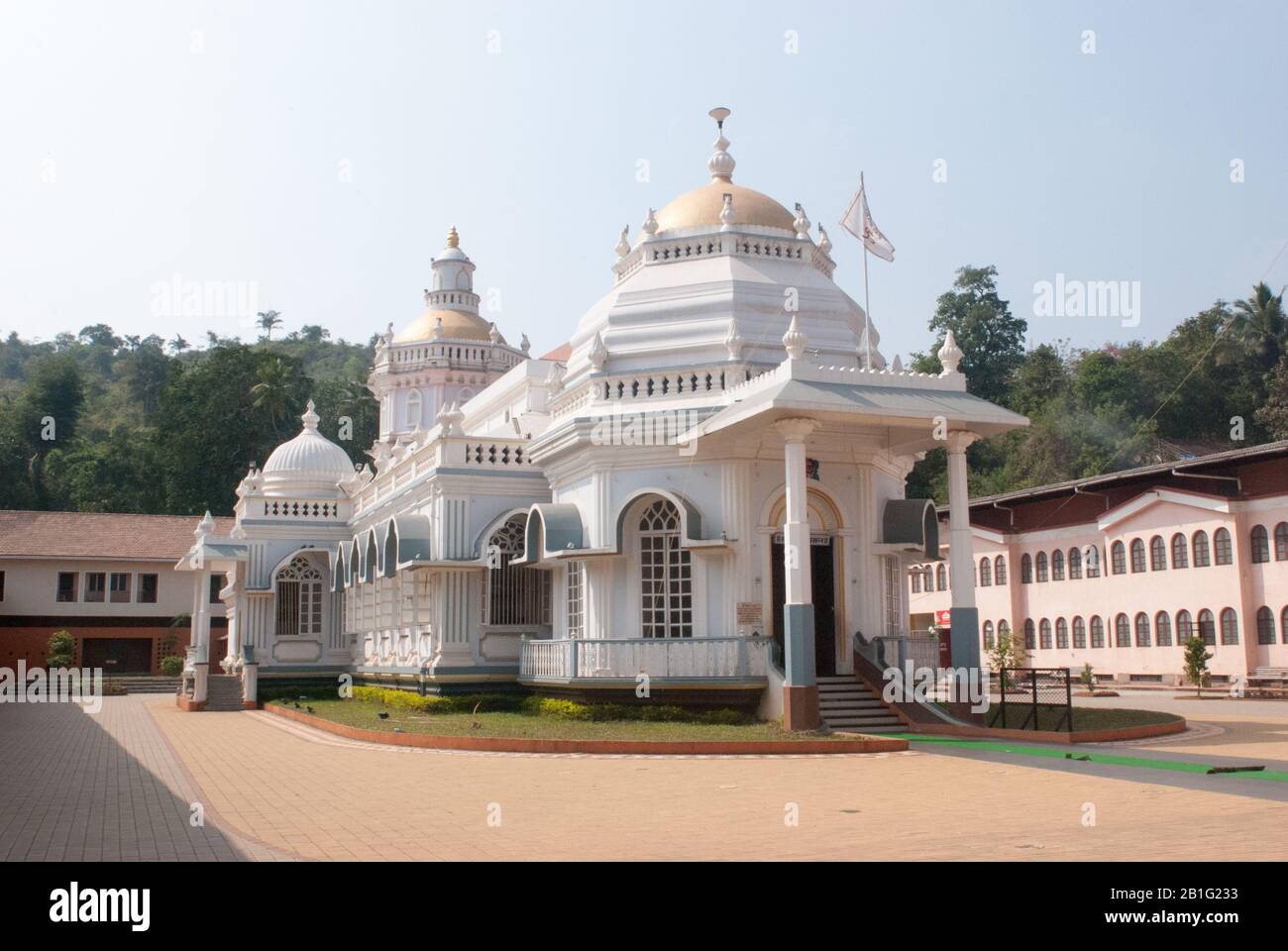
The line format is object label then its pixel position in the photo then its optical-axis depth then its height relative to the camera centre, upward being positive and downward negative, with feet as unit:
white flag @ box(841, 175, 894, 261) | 69.82 +22.25
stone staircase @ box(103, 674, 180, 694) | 133.90 -6.10
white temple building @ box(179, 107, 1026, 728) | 60.49 +6.98
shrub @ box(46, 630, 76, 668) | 142.72 -2.24
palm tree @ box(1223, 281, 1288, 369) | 196.54 +45.33
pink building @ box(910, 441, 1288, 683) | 112.06 +4.71
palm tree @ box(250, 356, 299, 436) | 211.41 +41.02
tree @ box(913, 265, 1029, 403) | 245.86 +57.80
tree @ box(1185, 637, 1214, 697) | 106.22 -4.42
